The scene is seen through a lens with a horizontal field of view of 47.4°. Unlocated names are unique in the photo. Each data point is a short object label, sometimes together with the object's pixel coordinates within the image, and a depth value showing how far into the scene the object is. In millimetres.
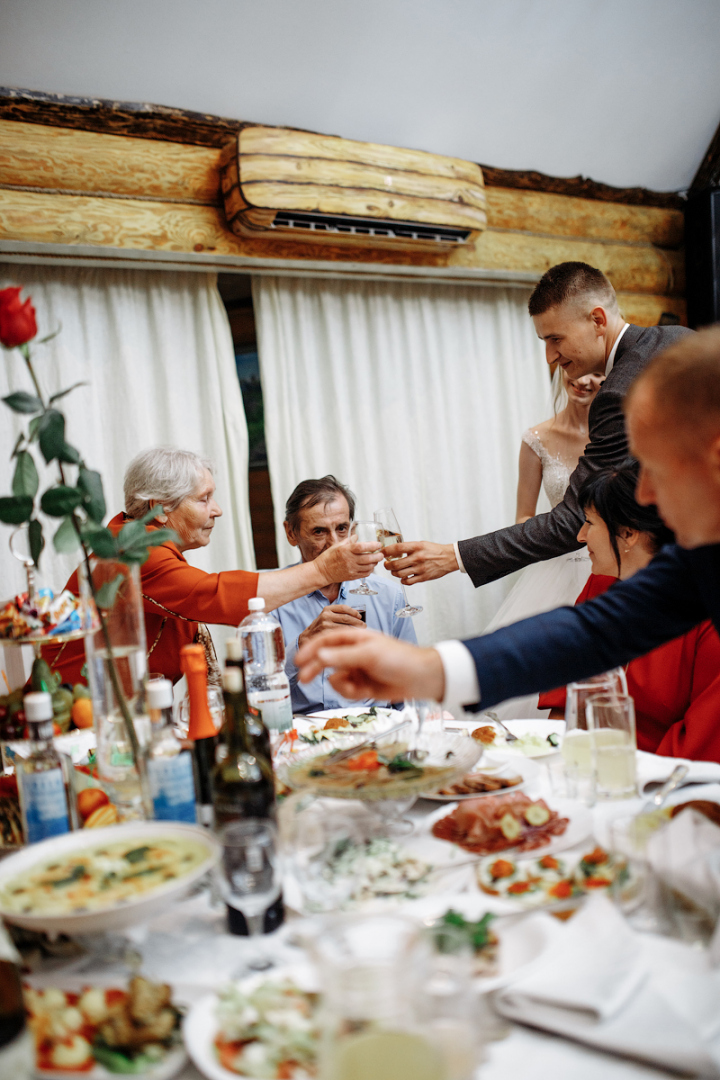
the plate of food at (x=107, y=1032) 773
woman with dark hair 1745
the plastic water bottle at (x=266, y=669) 1863
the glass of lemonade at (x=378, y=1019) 657
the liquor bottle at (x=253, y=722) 1233
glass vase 1335
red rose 1183
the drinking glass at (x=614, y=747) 1368
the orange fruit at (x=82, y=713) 1607
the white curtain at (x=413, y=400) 4121
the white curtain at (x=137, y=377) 3496
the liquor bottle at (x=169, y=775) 1225
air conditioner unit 3373
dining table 757
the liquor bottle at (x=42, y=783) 1223
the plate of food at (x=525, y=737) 1670
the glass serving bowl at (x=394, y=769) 1218
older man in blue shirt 2990
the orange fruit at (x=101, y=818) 1259
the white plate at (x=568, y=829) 1145
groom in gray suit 2697
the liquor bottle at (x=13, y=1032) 756
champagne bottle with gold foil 1264
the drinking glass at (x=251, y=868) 932
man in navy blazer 1069
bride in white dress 3723
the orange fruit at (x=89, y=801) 1292
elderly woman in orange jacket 2387
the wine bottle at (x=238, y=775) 1107
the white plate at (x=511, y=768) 1486
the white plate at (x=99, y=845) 927
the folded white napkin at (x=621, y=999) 740
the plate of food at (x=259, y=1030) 755
